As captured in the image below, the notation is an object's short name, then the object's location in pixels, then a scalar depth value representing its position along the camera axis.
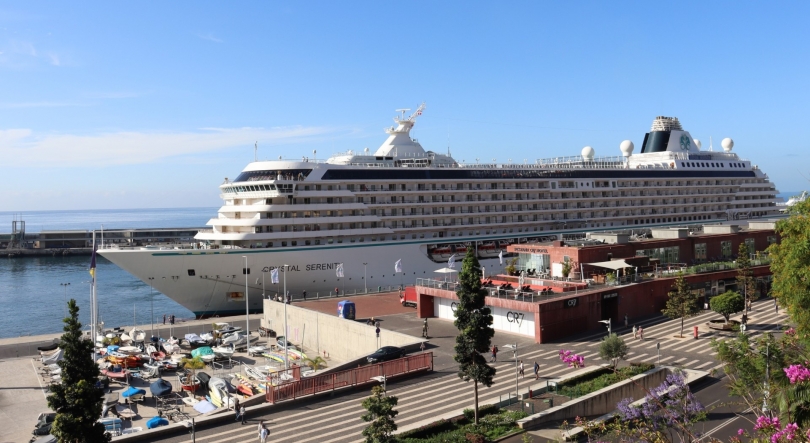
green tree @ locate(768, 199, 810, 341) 21.62
